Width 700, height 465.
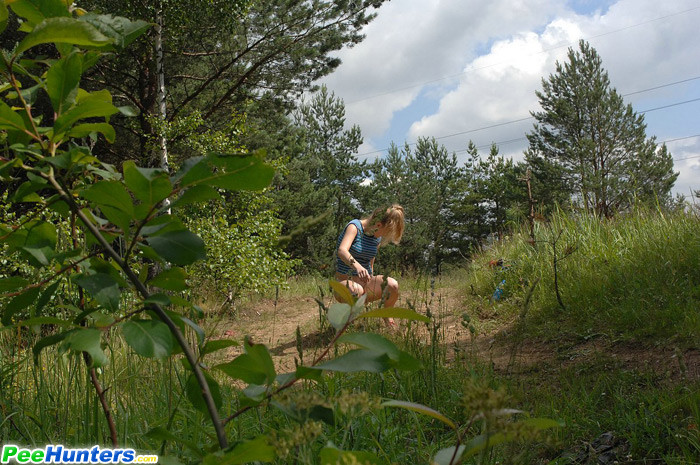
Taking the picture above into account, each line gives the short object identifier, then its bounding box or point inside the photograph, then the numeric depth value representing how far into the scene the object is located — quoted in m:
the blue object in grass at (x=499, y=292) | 5.01
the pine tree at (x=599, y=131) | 23.31
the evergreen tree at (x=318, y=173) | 16.92
